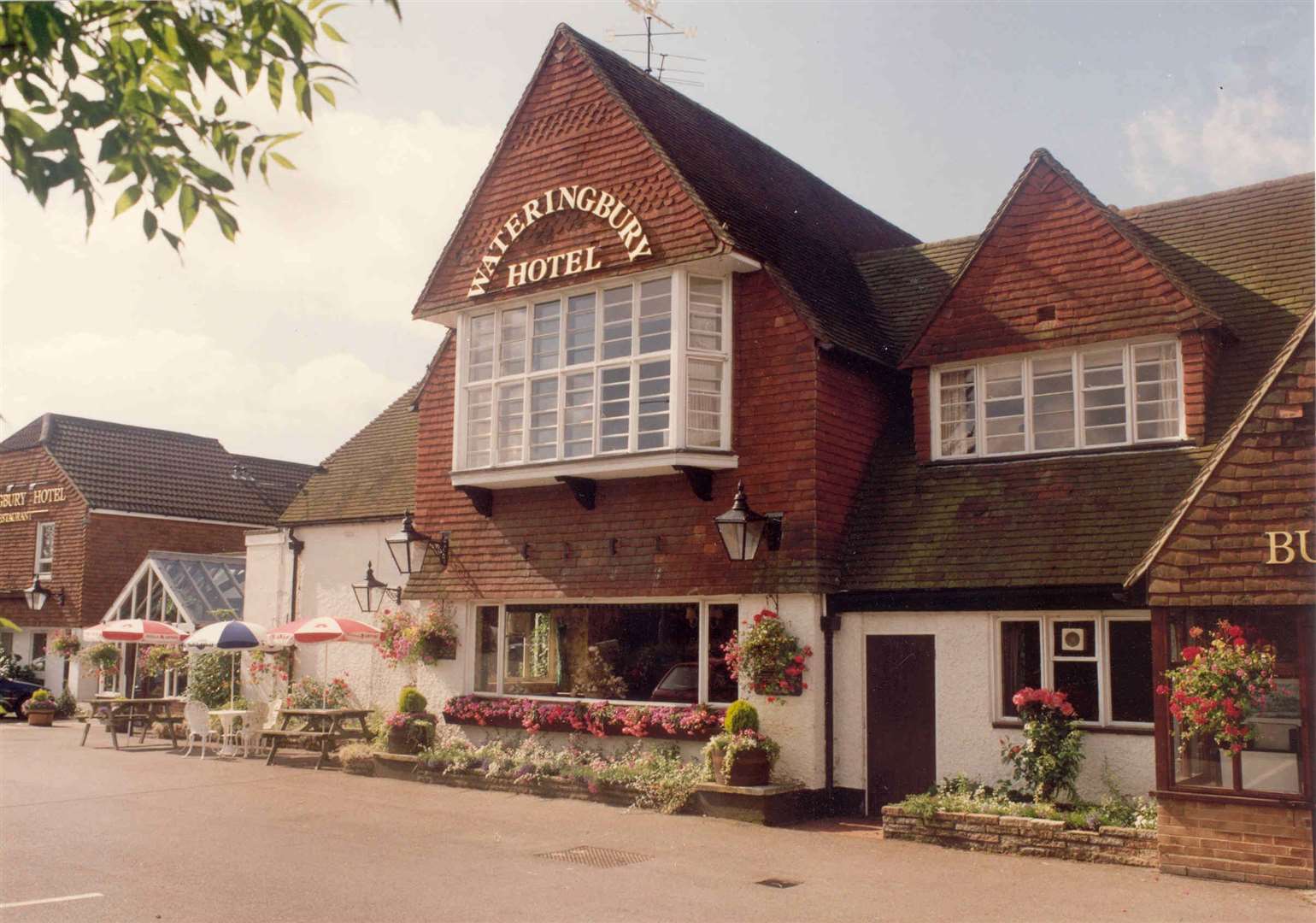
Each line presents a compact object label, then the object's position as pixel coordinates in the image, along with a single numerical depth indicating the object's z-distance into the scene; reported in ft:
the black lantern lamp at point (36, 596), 106.32
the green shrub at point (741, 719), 48.11
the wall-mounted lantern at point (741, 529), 48.32
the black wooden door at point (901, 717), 47.52
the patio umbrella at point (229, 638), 67.87
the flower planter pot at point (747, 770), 46.50
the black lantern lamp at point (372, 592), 68.59
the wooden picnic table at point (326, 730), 62.95
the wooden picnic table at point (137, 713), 74.23
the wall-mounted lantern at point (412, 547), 61.16
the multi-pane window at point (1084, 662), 42.91
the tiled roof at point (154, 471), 113.29
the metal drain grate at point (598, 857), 37.29
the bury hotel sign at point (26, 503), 113.19
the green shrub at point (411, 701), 60.64
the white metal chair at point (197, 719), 67.97
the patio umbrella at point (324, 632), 64.03
